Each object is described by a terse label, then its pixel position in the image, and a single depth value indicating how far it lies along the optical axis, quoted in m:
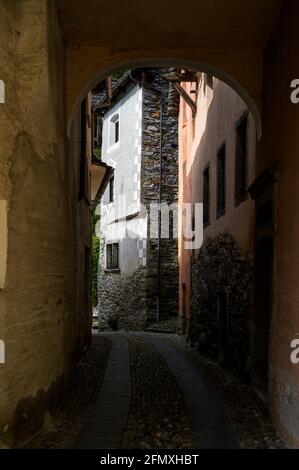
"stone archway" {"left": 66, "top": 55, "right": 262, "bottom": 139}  6.68
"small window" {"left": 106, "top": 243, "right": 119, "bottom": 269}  22.11
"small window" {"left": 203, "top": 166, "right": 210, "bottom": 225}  12.38
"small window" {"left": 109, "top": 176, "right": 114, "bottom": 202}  22.99
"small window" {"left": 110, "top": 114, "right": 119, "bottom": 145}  23.12
